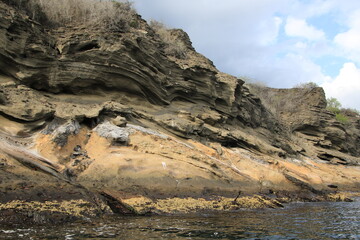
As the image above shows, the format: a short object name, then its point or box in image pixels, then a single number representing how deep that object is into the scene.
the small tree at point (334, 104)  56.17
